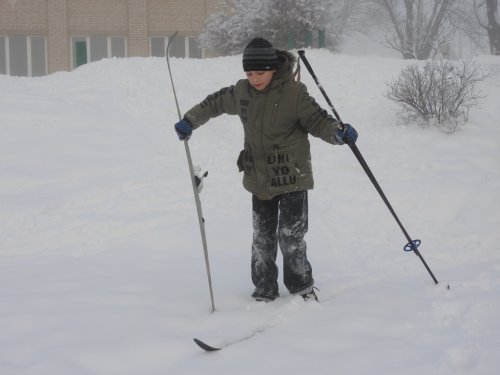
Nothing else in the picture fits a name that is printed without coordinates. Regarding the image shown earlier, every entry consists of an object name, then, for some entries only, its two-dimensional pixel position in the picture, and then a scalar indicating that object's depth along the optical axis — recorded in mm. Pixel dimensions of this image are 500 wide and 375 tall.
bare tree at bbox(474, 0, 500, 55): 20688
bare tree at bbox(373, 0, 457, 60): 21180
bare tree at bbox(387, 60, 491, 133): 9383
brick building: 23594
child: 4020
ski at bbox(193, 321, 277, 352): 3233
